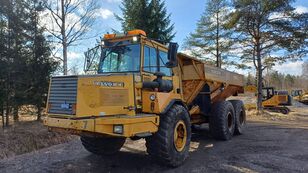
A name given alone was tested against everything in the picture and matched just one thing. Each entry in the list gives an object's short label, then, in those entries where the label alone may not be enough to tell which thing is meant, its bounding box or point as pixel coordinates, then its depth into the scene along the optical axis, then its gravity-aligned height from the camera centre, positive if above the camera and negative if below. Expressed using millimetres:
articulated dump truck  3994 -149
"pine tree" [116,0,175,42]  14147 +4923
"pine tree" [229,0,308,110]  13504 +4269
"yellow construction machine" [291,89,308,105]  24052 -704
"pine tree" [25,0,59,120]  9636 +1326
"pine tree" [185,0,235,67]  18636 +5011
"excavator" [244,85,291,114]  16825 -870
